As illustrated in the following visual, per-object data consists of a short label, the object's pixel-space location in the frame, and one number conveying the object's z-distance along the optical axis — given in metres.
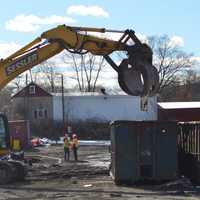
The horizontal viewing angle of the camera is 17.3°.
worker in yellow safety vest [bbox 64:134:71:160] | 35.62
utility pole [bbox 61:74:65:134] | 74.11
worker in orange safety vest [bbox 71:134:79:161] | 35.31
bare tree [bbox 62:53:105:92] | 112.25
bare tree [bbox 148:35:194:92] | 108.25
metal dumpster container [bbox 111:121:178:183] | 20.98
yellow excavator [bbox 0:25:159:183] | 20.45
